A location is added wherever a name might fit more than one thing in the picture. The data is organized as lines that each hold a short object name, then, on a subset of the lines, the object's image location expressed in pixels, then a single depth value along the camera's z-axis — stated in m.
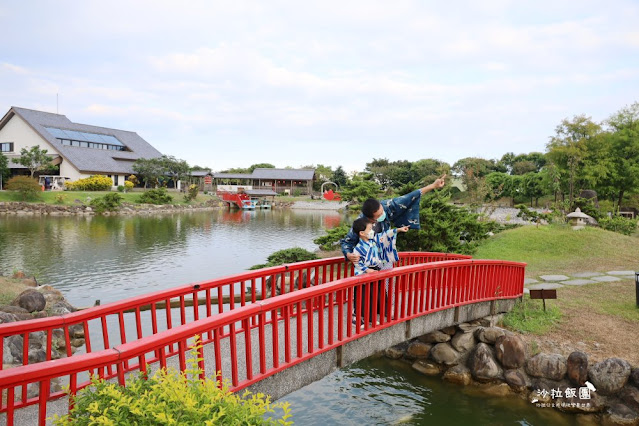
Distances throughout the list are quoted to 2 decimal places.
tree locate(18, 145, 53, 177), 43.38
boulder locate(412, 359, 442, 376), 7.80
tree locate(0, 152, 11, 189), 41.19
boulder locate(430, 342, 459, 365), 7.84
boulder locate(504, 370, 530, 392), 7.04
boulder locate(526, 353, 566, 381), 6.86
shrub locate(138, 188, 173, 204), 45.88
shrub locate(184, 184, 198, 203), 52.78
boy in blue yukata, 5.50
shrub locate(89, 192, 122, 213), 39.72
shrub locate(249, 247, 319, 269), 12.76
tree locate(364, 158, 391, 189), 69.19
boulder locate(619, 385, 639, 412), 6.28
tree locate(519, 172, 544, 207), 49.54
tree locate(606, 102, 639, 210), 30.16
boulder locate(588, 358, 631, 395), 6.47
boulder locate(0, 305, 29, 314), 8.37
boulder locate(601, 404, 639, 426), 6.15
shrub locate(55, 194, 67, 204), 39.84
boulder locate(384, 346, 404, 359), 8.41
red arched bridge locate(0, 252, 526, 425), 3.18
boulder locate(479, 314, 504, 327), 8.19
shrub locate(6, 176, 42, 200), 38.53
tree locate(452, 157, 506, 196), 61.05
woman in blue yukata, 5.80
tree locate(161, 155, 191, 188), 54.08
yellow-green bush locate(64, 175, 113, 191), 45.75
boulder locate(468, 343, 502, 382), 7.35
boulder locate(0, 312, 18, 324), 7.46
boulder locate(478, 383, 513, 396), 7.06
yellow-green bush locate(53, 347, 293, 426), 2.24
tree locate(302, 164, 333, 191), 74.88
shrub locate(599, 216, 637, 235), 19.91
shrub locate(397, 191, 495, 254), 13.20
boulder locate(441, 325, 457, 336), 8.03
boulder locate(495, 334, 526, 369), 7.28
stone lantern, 17.69
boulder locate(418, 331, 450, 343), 8.04
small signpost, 8.47
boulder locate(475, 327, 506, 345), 7.64
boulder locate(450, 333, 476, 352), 7.86
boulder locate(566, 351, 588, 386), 6.68
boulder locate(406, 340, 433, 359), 8.17
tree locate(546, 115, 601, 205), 30.81
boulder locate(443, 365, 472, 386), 7.45
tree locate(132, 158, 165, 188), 52.75
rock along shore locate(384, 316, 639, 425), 6.47
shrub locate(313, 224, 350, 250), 13.19
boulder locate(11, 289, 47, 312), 9.20
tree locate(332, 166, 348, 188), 73.86
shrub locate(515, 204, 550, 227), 19.11
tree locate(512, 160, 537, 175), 60.81
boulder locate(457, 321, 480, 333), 7.92
